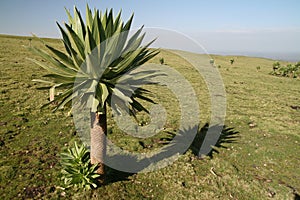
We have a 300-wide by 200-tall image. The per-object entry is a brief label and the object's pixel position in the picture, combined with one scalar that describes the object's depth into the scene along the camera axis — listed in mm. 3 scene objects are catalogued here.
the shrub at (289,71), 30891
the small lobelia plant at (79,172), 5238
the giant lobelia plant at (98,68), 4363
